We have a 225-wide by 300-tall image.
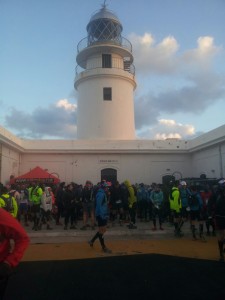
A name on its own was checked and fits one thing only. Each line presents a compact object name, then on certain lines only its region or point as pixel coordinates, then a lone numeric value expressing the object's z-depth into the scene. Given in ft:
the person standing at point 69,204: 29.96
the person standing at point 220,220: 19.46
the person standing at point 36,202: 29.92
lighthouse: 59.03
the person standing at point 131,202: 31.88
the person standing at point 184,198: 26.92
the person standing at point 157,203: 29.31
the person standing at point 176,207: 26.82
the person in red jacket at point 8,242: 7.58
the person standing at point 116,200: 32.27
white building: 53.43
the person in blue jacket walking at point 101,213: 21.71
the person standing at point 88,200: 30.75
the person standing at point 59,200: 32.58
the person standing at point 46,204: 29.85
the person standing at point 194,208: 25.70
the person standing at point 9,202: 21.67
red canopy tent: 41.37
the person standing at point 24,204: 32.80
